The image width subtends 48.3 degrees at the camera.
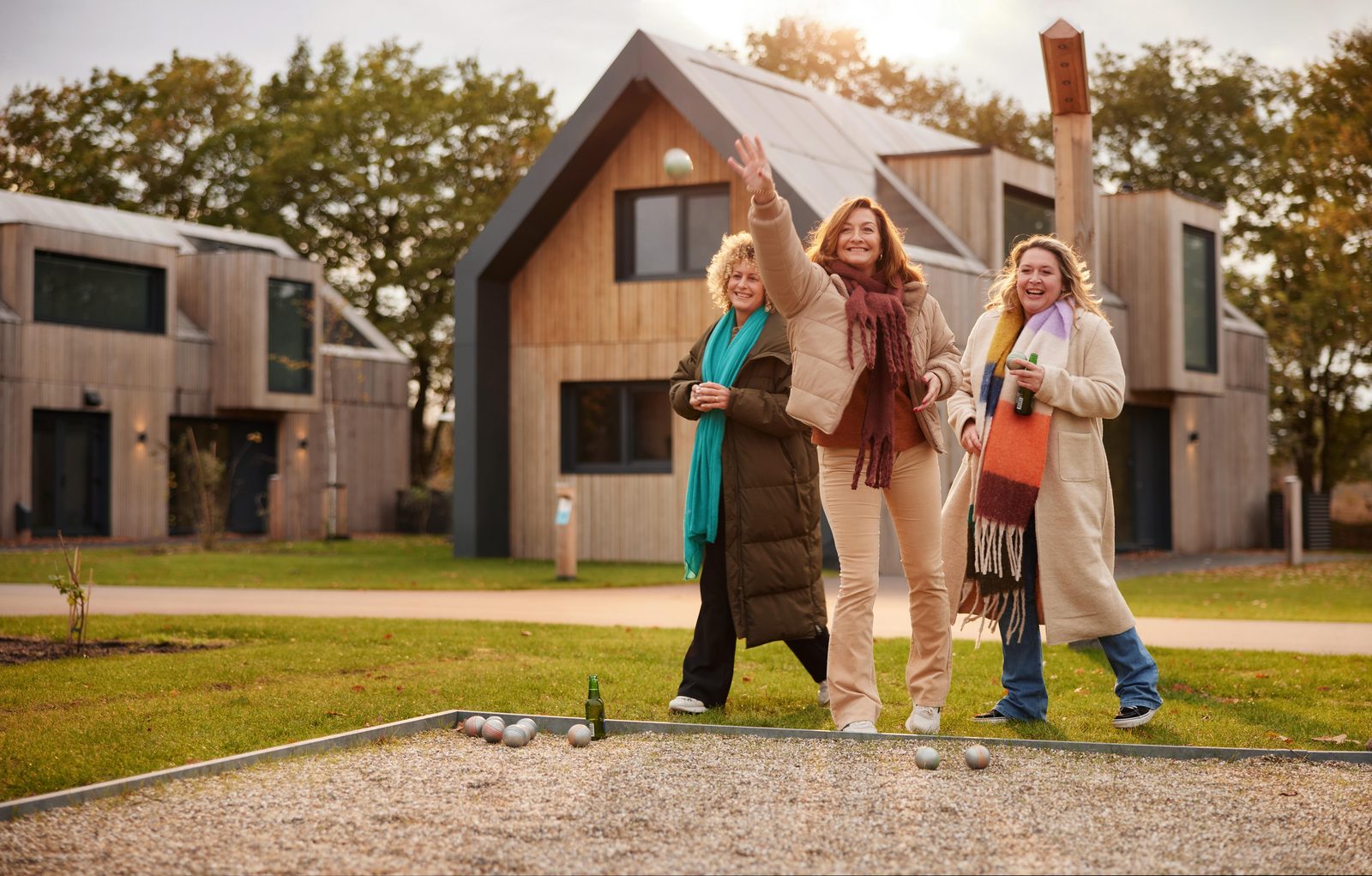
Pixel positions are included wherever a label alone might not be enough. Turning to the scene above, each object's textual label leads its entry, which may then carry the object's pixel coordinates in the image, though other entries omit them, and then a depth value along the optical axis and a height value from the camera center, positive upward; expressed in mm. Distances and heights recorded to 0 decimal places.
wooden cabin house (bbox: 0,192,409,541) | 23641 +1578
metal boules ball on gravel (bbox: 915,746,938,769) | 5012 -942
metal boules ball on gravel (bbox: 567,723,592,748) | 5547 -961
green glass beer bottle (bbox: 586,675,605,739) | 5668 -885
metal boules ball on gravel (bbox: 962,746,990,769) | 4973 -928
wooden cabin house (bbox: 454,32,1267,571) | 17969 +2493
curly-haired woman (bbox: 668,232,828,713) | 6195 -120
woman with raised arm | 5578 +226
